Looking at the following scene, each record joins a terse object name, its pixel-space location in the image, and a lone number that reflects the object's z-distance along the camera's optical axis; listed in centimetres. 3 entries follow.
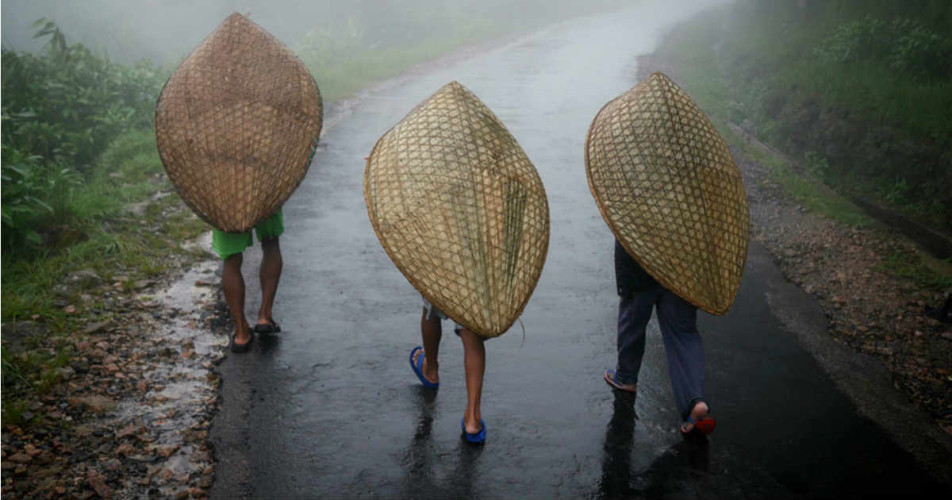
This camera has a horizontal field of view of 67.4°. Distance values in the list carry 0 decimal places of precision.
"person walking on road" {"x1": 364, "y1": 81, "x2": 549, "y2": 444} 299
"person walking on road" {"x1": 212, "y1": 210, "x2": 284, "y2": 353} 395
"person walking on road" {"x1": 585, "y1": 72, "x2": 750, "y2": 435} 314
